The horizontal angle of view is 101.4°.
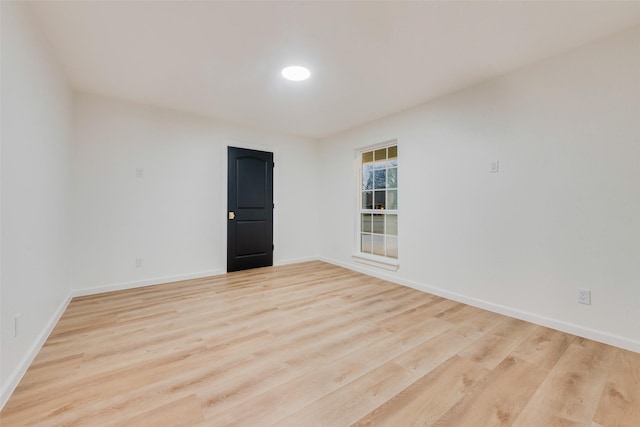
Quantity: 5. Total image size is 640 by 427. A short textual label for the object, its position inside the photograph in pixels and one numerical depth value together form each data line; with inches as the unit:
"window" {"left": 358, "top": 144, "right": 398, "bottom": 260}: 156.8
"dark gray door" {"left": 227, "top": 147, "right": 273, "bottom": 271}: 167.5
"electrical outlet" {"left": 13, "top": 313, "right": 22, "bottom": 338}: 61.5
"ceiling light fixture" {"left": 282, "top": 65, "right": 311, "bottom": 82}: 102.1
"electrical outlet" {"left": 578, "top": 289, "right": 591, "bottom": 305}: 85.8
